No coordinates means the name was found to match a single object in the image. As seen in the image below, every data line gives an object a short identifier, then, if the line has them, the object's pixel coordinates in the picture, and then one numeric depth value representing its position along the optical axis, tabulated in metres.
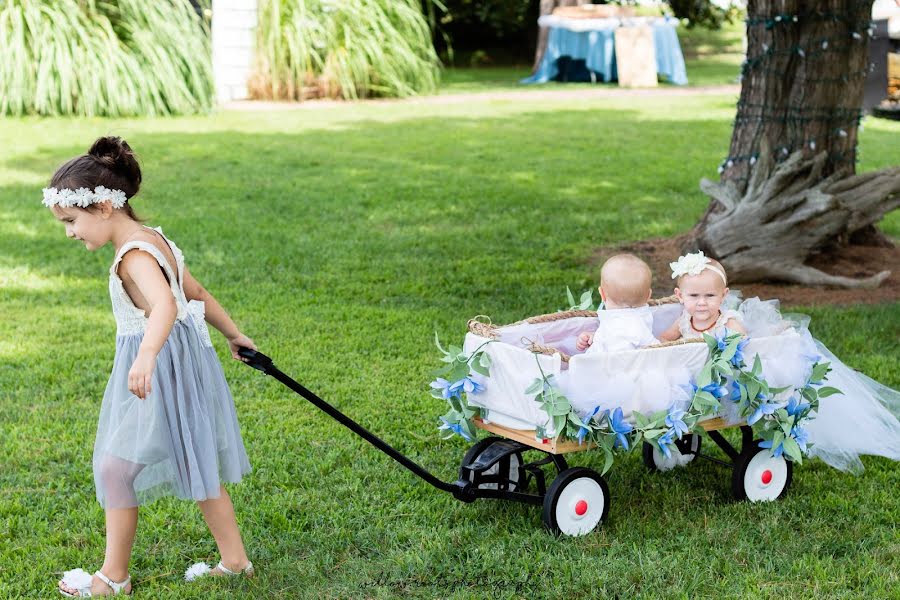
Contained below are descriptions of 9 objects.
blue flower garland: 3.45
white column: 14.65
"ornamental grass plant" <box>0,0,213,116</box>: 12.30
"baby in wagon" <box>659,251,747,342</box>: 3.83
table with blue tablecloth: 18.27
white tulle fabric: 3.49
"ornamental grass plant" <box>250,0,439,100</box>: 14.32
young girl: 3.12
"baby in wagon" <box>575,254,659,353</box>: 3.79
